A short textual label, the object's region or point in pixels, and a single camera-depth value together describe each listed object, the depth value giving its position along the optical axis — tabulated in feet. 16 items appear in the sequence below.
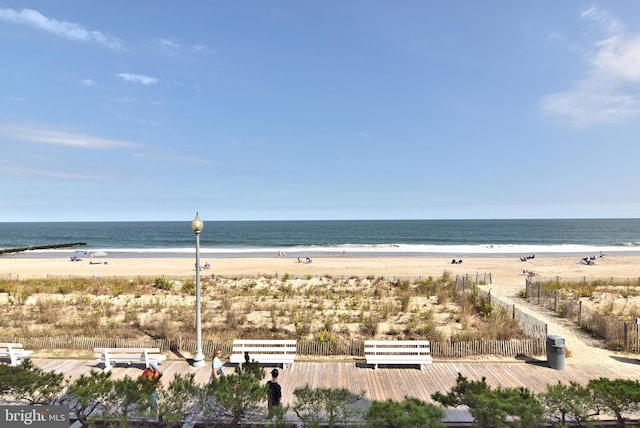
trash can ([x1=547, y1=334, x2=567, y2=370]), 32.37
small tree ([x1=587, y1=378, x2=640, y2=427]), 17.42
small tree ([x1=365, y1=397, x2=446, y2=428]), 15.55
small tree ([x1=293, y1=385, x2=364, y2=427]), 18.10
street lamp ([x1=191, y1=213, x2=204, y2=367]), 33.22
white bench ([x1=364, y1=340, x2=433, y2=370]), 32.42
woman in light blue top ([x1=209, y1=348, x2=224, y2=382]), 26.85
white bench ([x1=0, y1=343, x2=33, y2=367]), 33.47
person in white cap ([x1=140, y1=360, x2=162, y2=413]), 18.93
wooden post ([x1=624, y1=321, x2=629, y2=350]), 37.98
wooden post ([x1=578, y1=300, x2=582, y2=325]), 47.62
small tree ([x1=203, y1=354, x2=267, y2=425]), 18.08
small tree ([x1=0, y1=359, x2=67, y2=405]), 18.86
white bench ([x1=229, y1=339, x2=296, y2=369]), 32.86
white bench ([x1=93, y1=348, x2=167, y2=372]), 32.42
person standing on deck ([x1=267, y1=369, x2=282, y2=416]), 21.16
